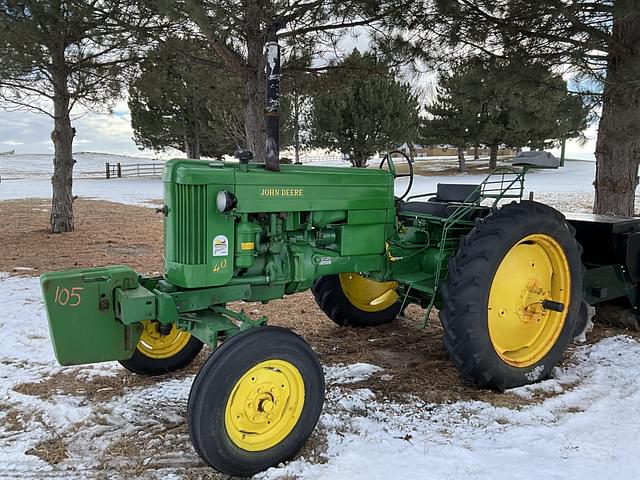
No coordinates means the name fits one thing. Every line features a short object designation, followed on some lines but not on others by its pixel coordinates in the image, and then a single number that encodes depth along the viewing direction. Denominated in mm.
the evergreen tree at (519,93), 6299
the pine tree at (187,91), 8078
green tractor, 2648
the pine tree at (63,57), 7996
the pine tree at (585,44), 5605
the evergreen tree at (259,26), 5773
